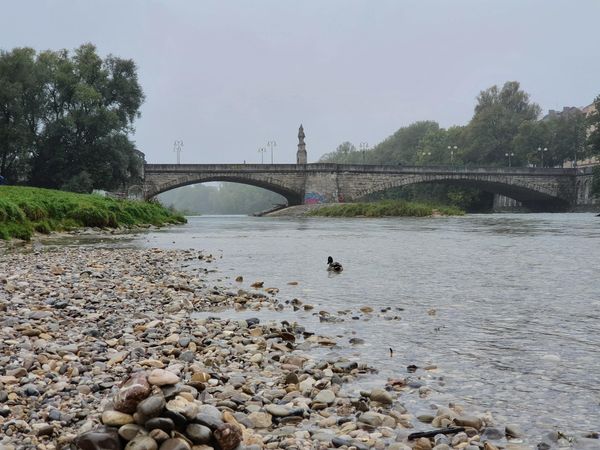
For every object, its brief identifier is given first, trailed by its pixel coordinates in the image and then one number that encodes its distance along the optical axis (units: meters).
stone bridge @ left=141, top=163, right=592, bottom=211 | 70.25
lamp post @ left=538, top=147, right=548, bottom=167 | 101.12
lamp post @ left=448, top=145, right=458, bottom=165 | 109.91
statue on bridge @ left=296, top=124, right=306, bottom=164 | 83.75
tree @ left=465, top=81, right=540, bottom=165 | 108.69
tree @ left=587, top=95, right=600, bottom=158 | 77.88
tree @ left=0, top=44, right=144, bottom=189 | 49.19
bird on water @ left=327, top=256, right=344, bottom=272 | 12.57
